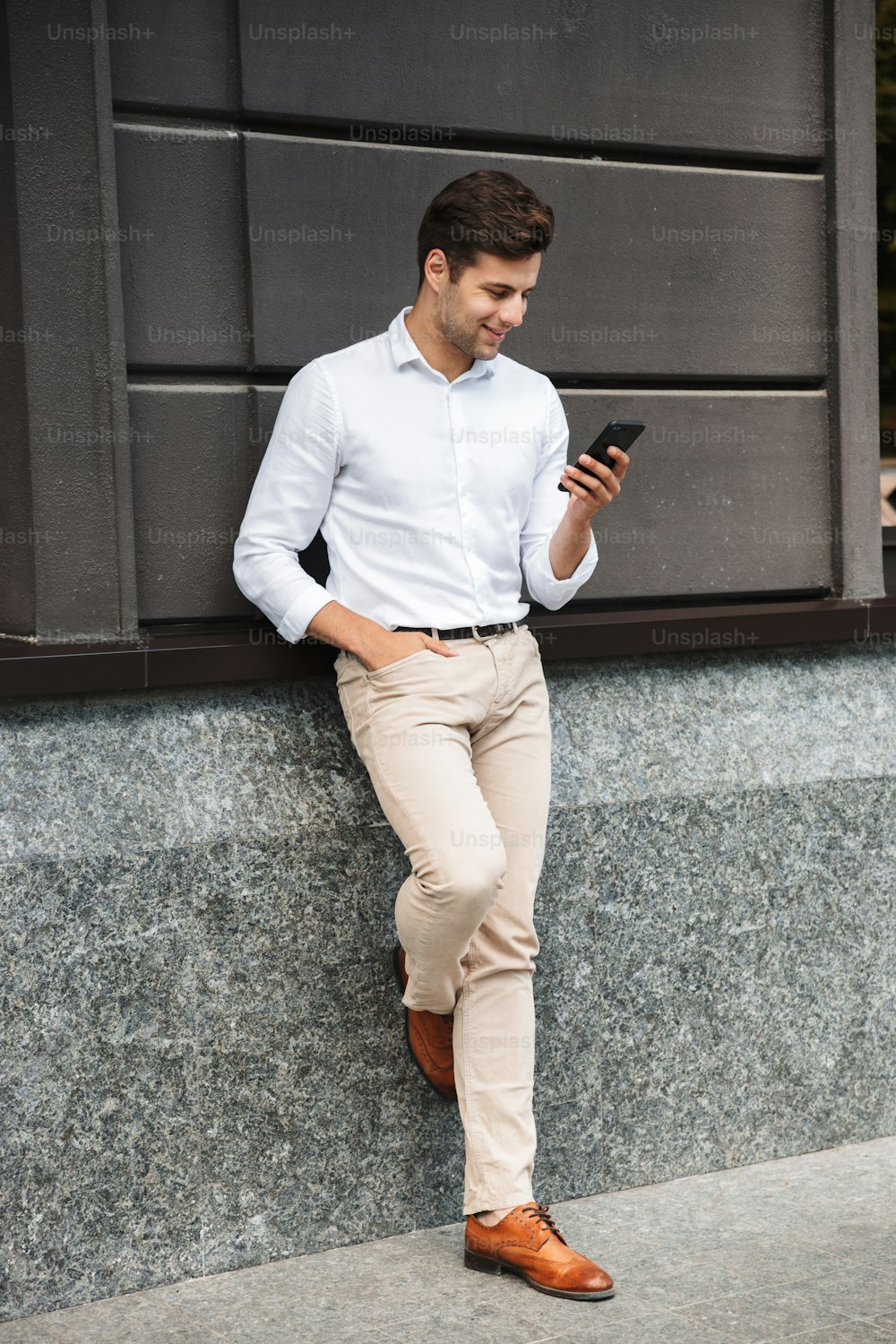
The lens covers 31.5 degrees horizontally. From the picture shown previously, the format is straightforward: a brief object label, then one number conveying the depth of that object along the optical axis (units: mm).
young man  3807
